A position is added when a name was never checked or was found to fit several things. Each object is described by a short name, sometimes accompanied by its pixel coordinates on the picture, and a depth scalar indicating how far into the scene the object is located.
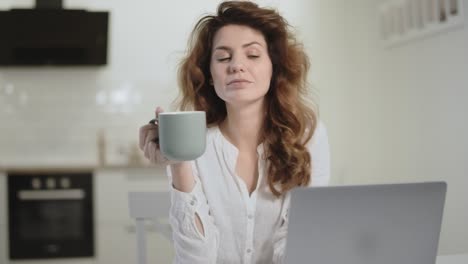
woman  1.09
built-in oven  3.47
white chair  1.45
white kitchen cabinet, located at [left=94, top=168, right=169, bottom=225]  3.54
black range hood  3.59
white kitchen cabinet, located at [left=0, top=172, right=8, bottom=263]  3.43
